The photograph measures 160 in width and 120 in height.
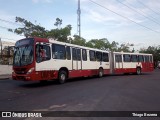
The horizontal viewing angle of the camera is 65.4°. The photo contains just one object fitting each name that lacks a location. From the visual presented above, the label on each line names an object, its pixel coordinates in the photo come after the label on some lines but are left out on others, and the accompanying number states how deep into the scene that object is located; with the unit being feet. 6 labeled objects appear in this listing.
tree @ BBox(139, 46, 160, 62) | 137.89
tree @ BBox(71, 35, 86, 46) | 74.91
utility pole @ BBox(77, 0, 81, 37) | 67.82
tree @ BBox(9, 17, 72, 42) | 62.48
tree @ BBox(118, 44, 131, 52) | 133.71
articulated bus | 25.48
